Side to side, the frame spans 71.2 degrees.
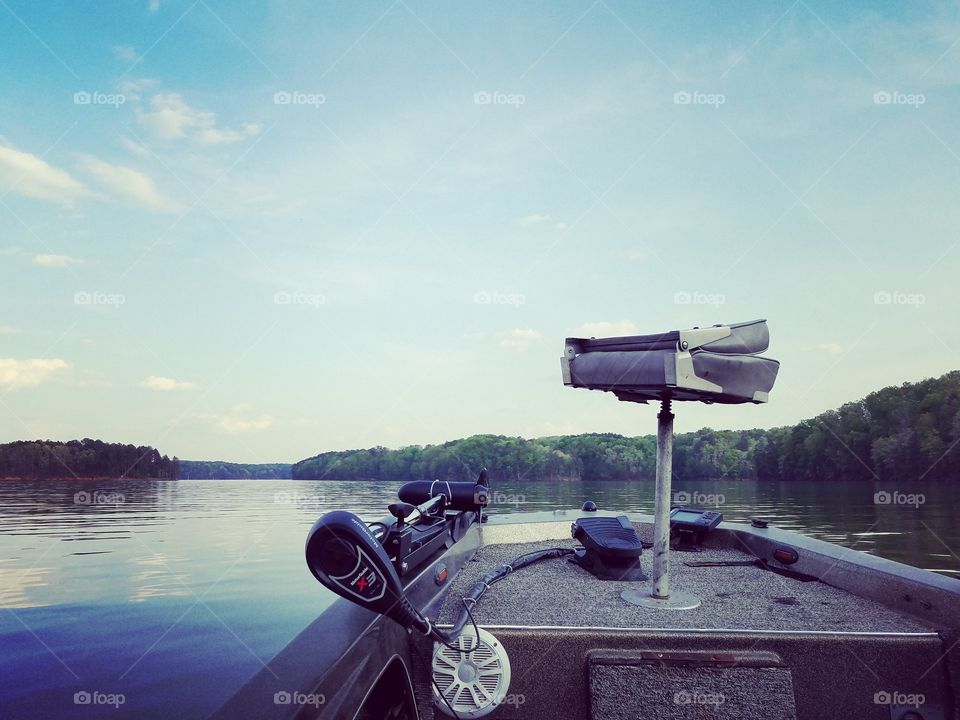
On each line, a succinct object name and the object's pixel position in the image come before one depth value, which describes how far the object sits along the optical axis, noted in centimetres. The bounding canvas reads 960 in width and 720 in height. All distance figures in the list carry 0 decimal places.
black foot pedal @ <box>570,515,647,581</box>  321
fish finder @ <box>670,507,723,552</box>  427
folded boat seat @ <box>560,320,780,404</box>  246
